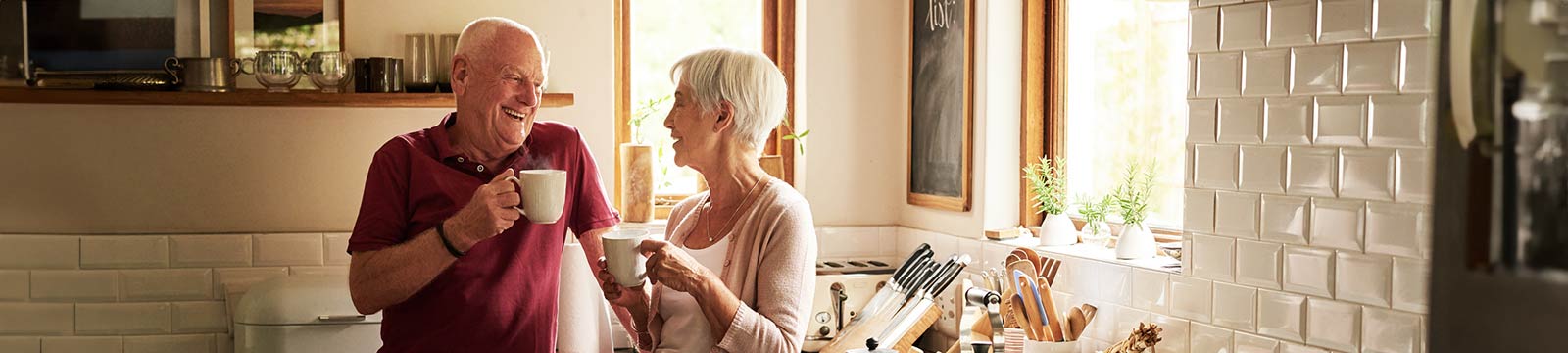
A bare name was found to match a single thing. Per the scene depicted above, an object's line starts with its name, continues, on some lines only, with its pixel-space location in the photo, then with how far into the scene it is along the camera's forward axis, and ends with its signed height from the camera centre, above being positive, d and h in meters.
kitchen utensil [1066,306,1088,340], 2.75 -0.41
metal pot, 3.17 +0.17
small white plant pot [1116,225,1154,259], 2.81 -0.24
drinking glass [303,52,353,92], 3.23 +0.19
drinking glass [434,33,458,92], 3.37 +0.22
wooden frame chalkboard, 3.46 +0.12
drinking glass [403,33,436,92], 3.34 +0.21
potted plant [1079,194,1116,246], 3.08 -0.20
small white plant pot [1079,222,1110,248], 3.09 -0.24
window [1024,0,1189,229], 2.92 +0.12
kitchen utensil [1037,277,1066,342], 2.74 -0.39
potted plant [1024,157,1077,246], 3.17 -0.15
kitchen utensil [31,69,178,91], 3.15 +0.16
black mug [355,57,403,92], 3.30 +0.18
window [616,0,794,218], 3.87 +0.32
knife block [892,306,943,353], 3.05 -0.48
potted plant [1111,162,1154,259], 2.82 -0.16
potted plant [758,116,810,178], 3.70 -0.07
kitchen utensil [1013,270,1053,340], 2.74 -0.37
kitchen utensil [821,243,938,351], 3.01 -0.42
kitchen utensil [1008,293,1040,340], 2.76 -0.39
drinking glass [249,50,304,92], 3.18 +0.19
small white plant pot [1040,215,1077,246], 3.17 -0.23
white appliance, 2.93 -0.44
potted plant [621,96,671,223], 3.63 -0.12
